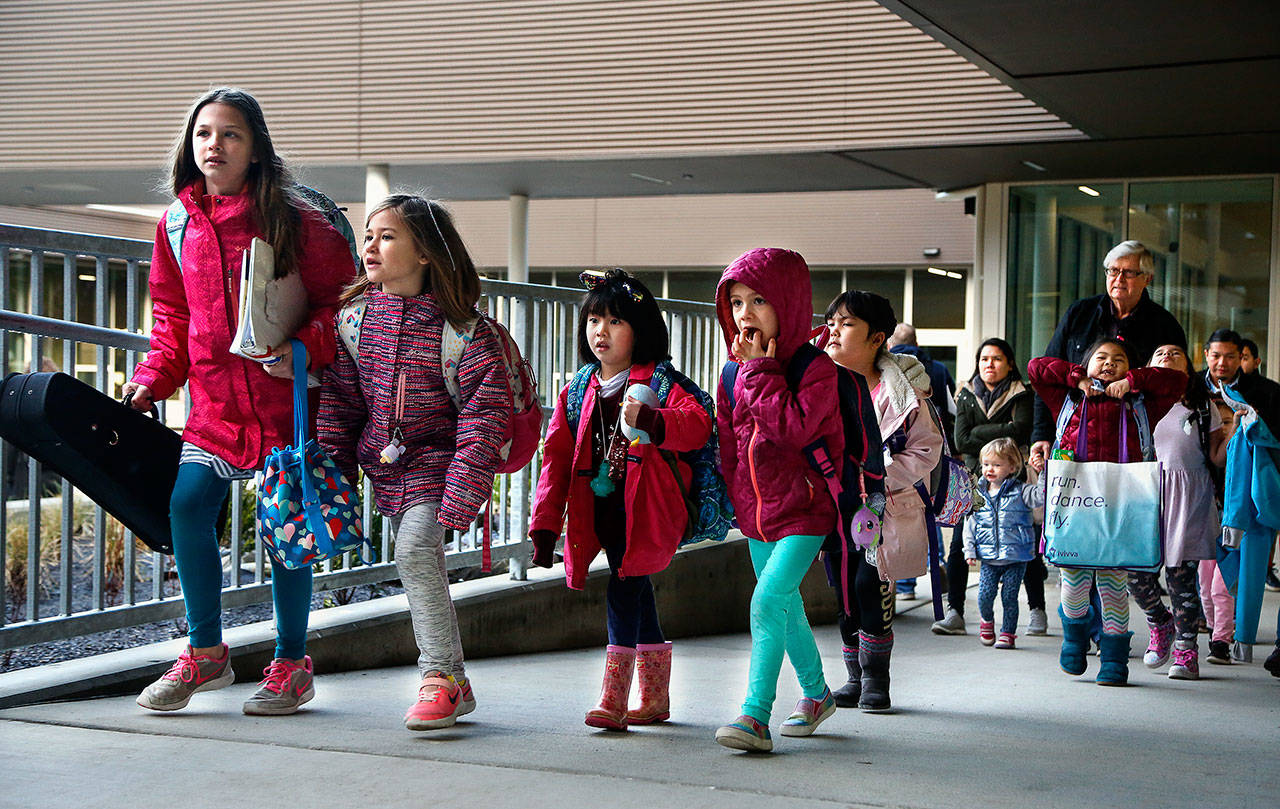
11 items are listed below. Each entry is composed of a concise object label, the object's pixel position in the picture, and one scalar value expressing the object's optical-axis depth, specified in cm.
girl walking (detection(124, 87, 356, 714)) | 436
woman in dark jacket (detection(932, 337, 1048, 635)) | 921
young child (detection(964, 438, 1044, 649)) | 796
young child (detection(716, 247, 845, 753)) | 448
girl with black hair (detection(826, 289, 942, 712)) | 536
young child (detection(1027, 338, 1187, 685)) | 603
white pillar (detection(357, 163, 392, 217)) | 1802
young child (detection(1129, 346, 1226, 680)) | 643
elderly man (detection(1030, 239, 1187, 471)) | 626
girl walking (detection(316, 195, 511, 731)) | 432
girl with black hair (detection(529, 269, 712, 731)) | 455
